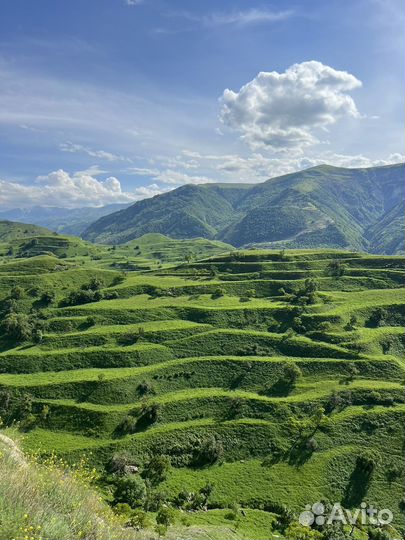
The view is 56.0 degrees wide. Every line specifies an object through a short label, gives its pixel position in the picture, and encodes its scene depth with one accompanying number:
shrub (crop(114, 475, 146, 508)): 70.38
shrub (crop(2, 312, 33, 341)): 127.44
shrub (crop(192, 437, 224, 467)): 87.31
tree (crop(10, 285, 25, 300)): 159.50
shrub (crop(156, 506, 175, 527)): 59.81
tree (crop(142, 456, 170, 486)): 80.44
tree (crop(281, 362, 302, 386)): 111.44
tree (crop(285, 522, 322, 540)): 59.19
